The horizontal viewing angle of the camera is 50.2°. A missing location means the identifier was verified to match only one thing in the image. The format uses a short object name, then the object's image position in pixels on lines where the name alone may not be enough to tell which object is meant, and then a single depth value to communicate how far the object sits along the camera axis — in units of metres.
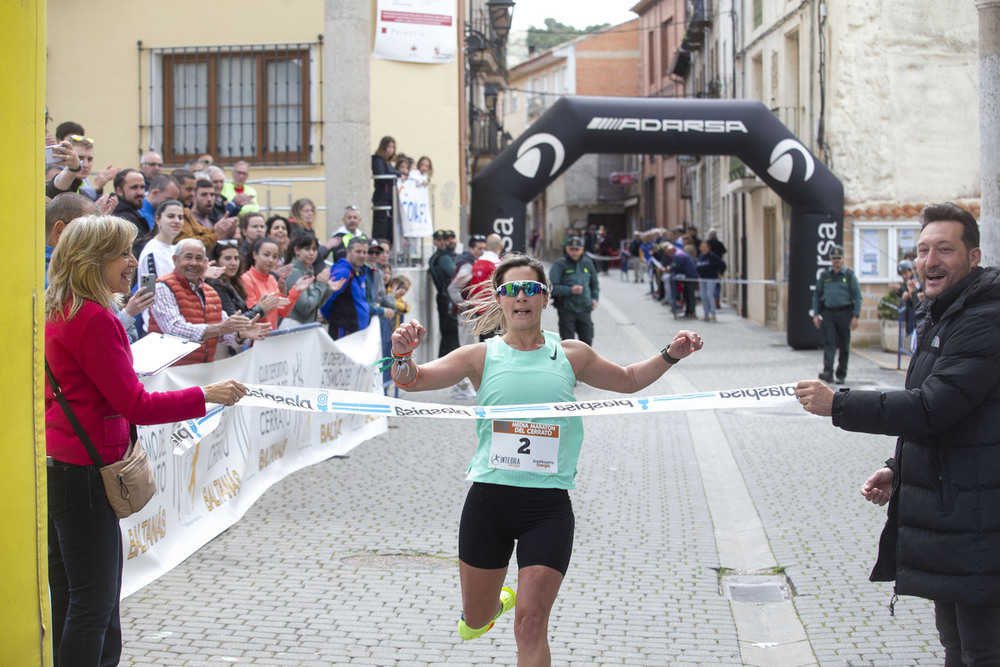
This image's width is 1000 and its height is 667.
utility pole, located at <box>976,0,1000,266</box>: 8.61
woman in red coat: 3.68
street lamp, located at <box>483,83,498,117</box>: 30.62
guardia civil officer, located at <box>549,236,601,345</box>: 14.41
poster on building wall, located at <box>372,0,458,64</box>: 17.23
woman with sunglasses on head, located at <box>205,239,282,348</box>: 7.90
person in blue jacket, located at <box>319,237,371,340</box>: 10.59
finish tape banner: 4.64
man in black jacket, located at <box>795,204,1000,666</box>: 3.50
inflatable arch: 17.84
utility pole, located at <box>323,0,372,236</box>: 12.34
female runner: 4.00
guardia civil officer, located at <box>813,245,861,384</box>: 14.58
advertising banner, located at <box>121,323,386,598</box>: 6.00
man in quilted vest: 7.04
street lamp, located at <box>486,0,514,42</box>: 26.31
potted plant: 18.46
